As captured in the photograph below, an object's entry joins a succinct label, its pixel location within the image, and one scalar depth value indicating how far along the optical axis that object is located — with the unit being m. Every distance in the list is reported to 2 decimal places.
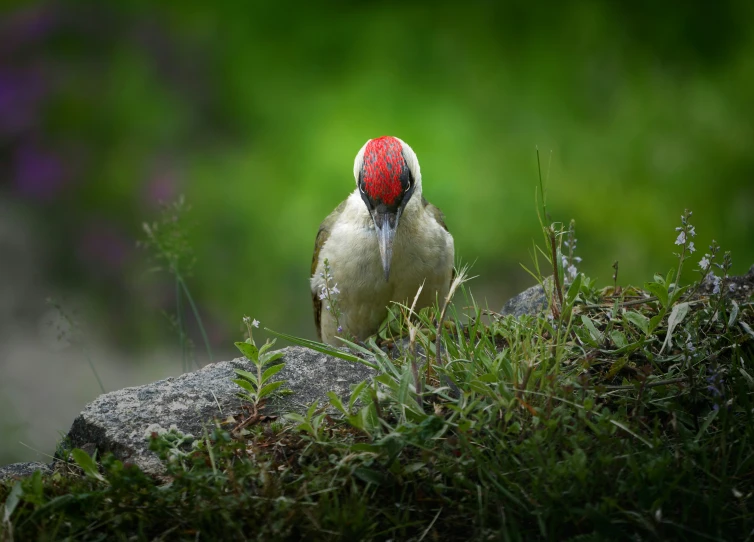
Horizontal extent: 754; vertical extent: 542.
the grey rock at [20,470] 4.65
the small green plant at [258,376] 4.63
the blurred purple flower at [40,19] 12.60
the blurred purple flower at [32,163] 12.24
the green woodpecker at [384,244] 6.82
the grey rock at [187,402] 4.49
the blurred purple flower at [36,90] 12.26
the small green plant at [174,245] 6.39
